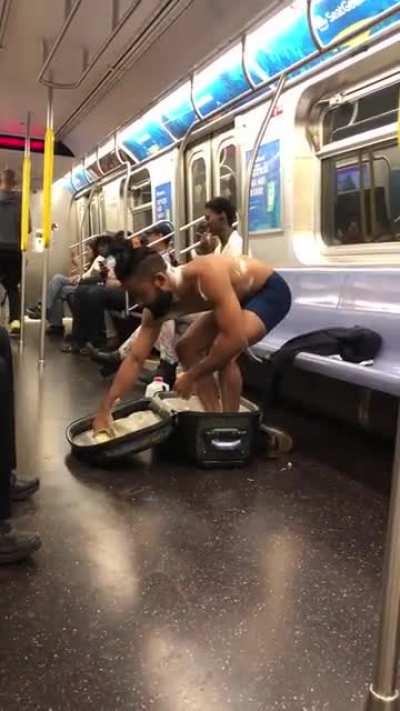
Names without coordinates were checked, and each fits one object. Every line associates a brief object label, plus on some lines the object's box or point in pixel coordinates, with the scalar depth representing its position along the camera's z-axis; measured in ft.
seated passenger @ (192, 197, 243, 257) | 13.51
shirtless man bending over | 9.12
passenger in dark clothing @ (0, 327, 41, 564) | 5.93
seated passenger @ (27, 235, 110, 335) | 28.25
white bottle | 12.26
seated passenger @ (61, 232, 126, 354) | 21.17
